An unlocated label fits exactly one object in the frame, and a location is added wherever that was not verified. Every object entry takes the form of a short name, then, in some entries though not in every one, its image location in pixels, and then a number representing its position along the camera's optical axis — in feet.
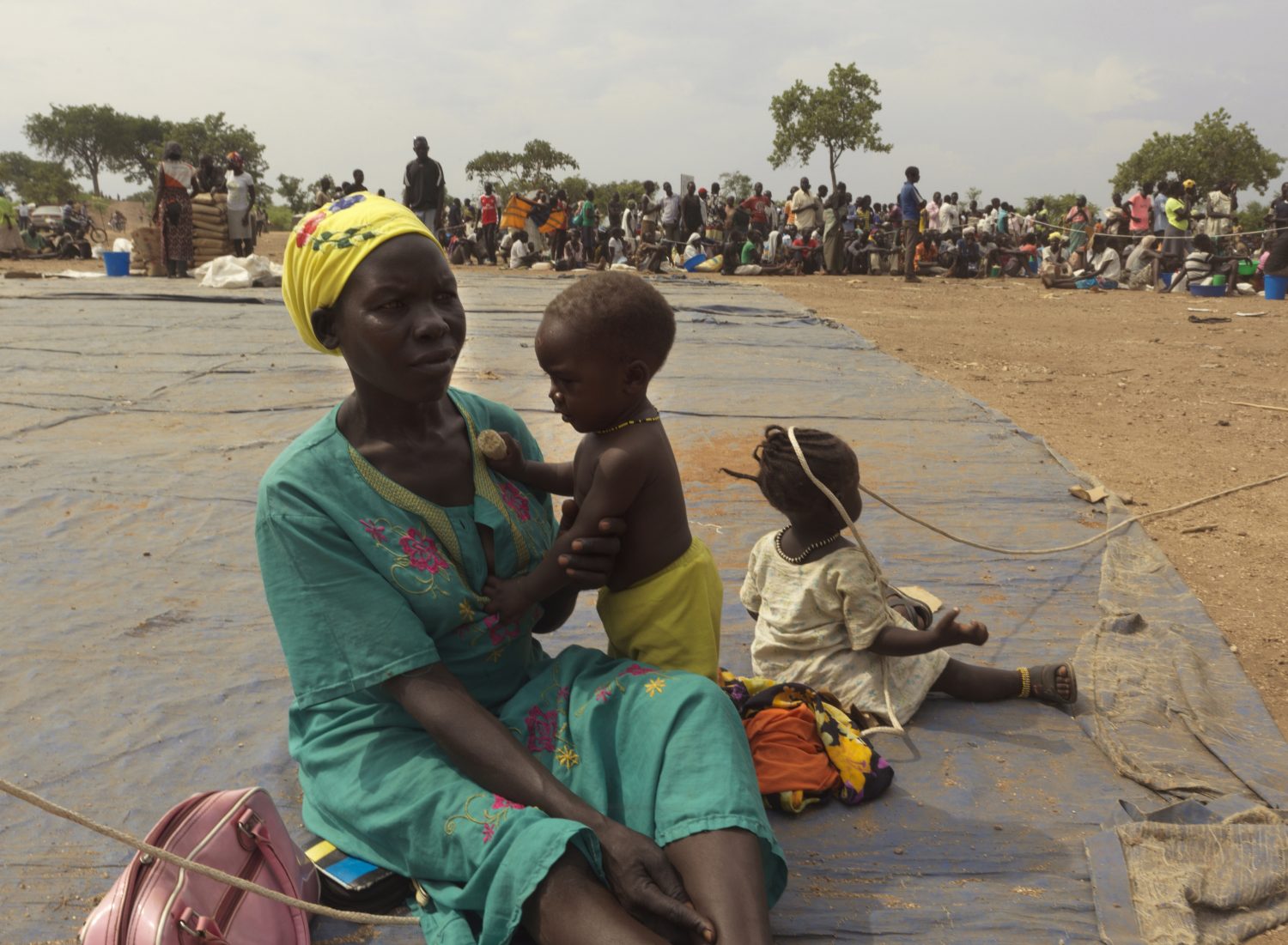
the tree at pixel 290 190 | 124.67
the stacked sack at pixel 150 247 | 40.78
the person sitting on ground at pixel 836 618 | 7.01
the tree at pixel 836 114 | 86.69
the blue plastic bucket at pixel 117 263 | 40.63
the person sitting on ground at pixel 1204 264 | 42.29
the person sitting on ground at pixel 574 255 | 52.85
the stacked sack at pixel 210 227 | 39.68
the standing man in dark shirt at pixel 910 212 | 44.41
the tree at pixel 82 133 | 138.10
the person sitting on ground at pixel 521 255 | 55.01
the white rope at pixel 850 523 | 6.77
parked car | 63.43
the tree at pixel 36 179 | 104.27
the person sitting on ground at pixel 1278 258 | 37.70
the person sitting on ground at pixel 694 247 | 55.21
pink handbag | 4.19
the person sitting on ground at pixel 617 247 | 54.95
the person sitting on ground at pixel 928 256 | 56.13
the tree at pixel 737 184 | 138.31
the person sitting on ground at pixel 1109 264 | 46.37
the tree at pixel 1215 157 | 93.40
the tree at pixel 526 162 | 125.08
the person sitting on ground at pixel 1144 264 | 45.70
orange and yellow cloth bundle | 5.99
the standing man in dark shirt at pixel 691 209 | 54.34
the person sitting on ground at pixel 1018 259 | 56.95
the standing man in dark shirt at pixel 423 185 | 38.81
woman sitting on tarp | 4.42
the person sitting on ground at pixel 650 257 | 51.55
